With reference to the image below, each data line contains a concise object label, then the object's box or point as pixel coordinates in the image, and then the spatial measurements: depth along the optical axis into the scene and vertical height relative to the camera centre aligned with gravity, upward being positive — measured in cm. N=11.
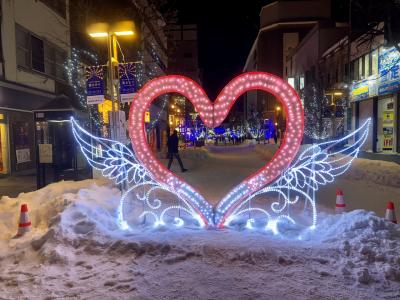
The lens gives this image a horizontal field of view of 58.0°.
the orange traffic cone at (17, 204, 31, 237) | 661 -159
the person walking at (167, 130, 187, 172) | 1659 -49
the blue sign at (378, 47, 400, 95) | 2049 +336
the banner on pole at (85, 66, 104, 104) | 1120 +150
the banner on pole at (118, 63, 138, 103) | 1184 +175
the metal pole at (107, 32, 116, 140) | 1055 +183
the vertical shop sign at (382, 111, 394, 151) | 2281 +11
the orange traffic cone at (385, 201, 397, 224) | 690 -158
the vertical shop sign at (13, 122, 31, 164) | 1725 -25
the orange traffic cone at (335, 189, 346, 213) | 791 -157
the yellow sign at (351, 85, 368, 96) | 2528 +299
